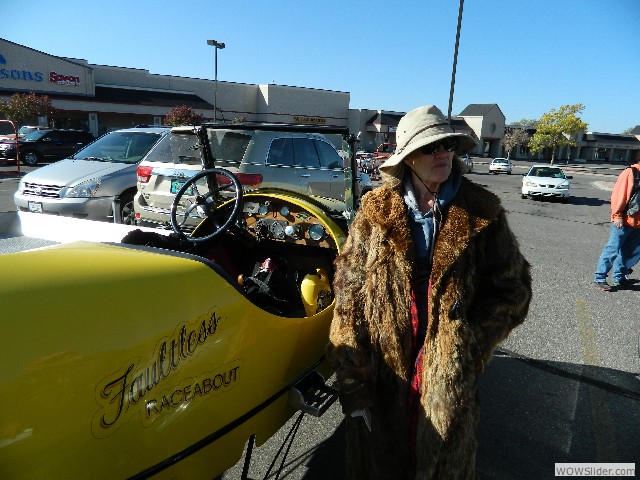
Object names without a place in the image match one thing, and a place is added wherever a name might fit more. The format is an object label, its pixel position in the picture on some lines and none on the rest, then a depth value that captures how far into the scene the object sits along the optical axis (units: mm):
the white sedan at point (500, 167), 34312
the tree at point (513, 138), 63125
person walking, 5367
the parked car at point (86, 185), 7086
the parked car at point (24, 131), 19897
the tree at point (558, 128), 60938
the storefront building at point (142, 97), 31719
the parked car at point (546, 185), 16219
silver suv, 4676
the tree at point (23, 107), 26141
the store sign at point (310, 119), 39656
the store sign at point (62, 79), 32656
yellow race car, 1163
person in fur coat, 1717
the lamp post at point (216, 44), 30234
